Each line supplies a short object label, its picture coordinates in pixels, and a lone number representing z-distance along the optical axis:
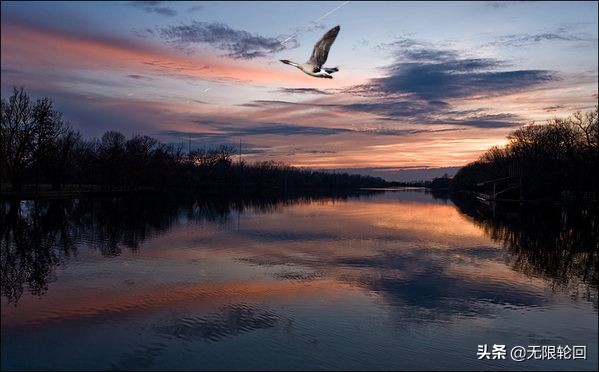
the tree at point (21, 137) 54.09
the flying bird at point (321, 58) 9.59
